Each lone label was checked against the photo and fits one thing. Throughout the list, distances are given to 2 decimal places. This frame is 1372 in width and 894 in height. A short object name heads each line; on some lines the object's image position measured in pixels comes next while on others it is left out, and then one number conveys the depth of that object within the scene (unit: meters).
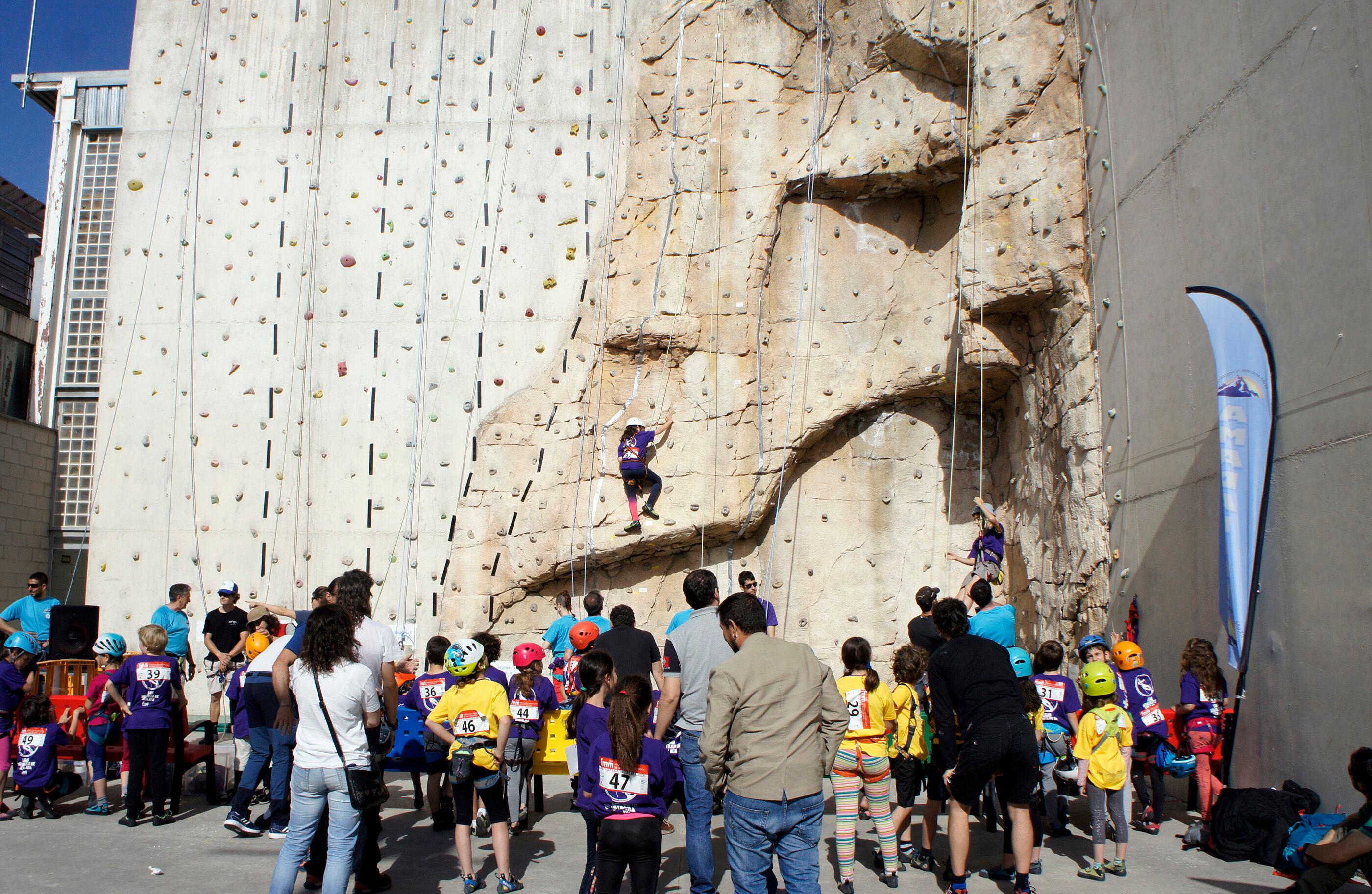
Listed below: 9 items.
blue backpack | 4.80
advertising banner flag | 5.72
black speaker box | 8.45
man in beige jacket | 3.59
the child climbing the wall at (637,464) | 10.03
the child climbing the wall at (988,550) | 9.29
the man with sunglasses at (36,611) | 9.11
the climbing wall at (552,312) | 10.40
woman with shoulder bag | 4.00
